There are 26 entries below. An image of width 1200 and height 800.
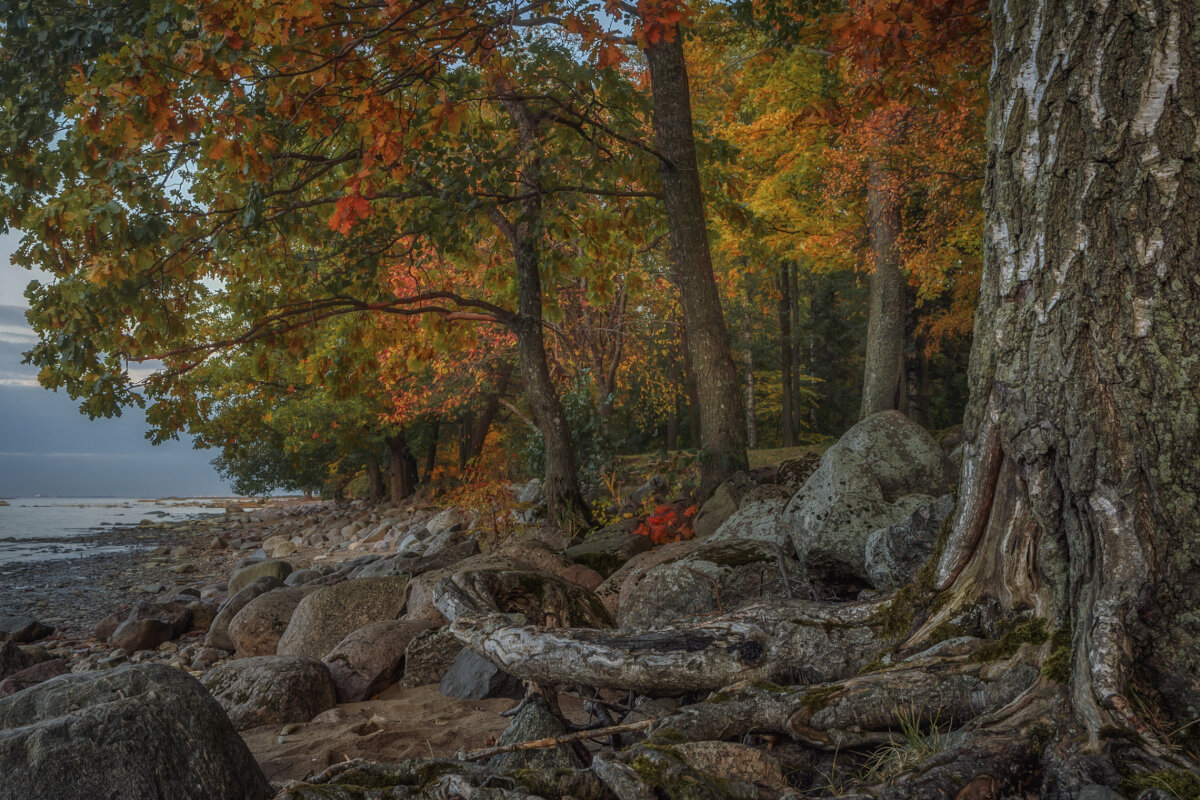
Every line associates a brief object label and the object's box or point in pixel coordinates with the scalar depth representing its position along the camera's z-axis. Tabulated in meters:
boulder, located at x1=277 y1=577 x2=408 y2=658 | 6.77
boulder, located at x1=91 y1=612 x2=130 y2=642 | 10.58
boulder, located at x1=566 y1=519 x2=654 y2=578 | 8.02
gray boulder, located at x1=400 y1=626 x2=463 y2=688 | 5.59
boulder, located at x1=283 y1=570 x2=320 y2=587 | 12.27
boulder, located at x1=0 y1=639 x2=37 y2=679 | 8.13
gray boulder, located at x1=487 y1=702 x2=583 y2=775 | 2.92
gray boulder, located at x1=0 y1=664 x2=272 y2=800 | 3.02
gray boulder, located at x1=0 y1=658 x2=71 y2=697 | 7.25
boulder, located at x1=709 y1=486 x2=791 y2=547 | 6.65
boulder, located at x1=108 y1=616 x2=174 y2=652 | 9.55
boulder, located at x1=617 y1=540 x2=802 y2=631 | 5.24
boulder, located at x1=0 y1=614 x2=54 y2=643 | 11.01
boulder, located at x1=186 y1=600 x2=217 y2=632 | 10.43
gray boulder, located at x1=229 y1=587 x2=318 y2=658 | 7.71
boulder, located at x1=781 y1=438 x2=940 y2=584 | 5.60
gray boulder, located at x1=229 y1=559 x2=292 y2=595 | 12.55
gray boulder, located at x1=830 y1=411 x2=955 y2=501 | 7.29
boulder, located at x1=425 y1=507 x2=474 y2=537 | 15.37
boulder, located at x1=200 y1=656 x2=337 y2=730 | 4.92
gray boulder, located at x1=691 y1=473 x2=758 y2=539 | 8.46
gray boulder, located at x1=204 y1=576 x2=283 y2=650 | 8.68
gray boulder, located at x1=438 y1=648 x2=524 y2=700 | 4.89
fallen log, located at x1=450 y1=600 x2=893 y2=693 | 3.34
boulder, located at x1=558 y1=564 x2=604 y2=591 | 7.48
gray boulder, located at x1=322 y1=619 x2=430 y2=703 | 5.45
